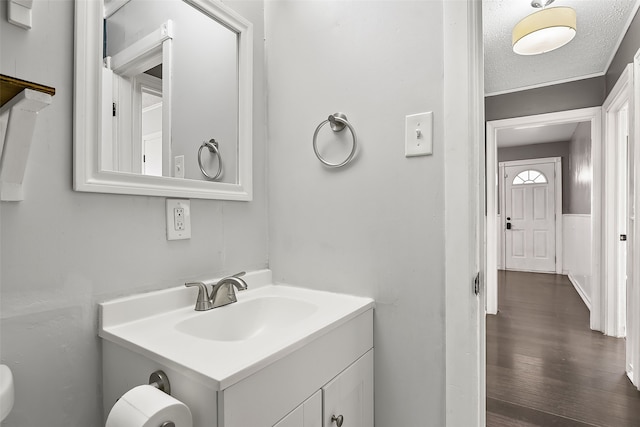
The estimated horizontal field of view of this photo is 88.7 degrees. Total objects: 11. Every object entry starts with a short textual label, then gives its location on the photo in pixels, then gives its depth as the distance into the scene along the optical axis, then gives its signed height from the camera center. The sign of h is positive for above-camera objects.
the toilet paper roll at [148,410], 0.62 -0.38
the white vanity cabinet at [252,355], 0.66 -0.35
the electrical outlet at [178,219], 1.05 -0.02
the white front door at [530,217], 5.67 -0.11
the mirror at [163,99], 0.87 +0.37
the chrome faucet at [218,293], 1.05 -0.27
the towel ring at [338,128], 1.18 +0.31
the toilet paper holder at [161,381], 0.72 -0.37
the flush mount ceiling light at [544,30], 1.88 +1.08
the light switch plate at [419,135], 1.04 +0.25
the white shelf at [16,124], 0.61 +0.18
